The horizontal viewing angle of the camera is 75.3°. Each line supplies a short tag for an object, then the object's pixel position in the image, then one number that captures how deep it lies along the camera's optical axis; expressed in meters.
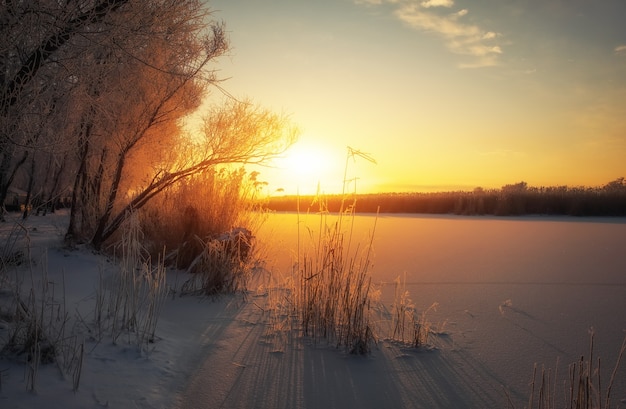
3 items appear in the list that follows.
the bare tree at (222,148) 6.33
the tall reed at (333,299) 2.94
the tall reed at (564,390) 1.71
